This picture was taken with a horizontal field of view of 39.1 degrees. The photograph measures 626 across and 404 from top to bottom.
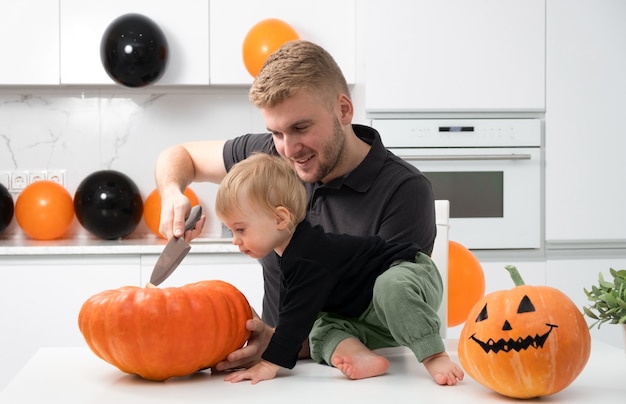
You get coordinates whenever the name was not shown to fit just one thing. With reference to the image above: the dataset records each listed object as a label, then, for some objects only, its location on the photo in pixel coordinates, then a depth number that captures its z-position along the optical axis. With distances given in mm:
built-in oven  3338
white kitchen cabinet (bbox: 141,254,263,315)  3247
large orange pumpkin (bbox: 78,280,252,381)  1239
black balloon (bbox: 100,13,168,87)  3361
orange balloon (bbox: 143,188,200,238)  3584
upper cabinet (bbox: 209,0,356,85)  3596
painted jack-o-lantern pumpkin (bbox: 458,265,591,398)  1150
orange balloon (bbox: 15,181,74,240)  3514
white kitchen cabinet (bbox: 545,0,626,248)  3398
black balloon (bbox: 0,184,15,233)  3520
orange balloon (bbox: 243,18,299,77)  3326
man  1587
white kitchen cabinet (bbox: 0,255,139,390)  3238
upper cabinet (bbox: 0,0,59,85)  3541
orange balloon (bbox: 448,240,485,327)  2139
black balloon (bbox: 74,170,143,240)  3449
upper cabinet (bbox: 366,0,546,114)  3324
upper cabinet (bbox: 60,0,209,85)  3584
